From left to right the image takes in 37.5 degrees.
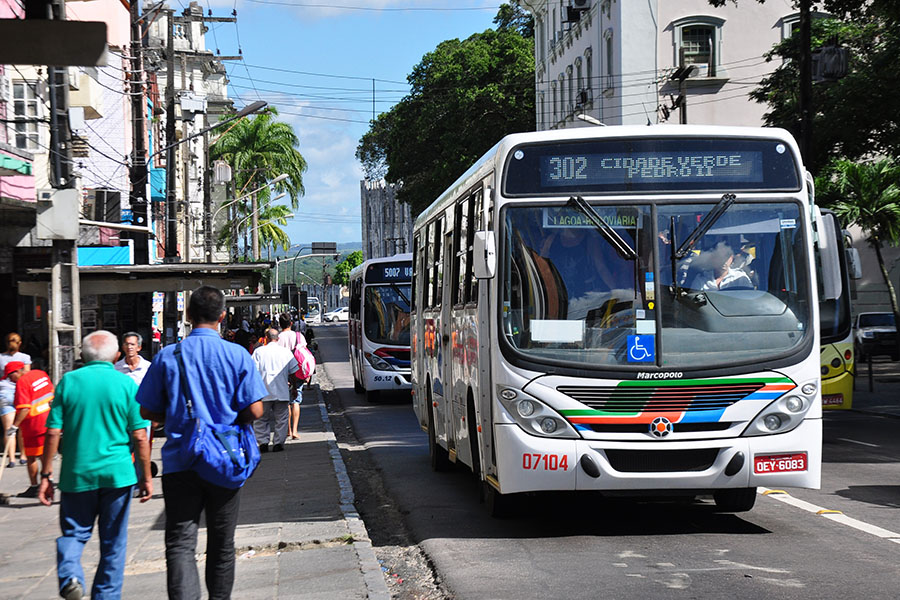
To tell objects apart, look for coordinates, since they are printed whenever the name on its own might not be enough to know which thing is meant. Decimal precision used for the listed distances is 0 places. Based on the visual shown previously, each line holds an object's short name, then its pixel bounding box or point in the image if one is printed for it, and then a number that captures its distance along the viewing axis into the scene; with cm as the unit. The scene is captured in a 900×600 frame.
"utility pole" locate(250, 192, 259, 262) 6841
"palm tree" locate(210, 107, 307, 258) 7544
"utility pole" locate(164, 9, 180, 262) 3173
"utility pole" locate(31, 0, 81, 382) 1852
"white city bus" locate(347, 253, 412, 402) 2839
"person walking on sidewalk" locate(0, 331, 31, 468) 1611
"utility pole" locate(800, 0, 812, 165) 2617
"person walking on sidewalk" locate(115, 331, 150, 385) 1429
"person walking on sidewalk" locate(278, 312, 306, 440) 1952
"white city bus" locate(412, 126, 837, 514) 956
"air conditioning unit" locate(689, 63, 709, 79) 4741
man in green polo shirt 715
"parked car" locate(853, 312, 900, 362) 4150
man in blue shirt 668
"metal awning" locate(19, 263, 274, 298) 2381
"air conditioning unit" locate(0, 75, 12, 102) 2175
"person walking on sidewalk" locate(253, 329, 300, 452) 1748
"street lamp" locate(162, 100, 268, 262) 3169
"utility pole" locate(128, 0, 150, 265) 2880
